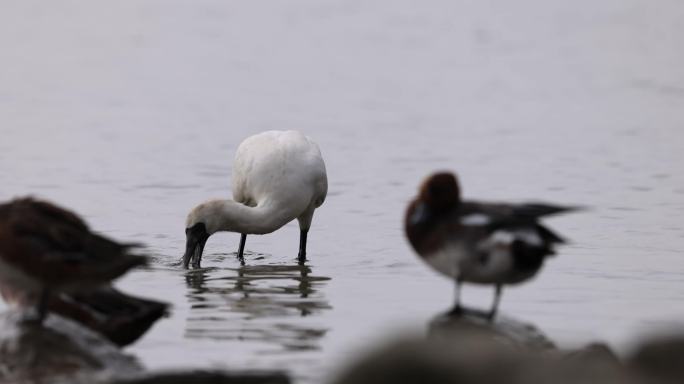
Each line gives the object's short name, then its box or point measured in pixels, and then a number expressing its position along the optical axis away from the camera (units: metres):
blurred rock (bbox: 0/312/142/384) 14.91
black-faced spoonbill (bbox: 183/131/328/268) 24.59
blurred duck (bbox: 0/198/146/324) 14.73
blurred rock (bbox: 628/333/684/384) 12.66
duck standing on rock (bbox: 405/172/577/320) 15.12
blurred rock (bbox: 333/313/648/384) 11.41
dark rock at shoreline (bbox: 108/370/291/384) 13.80
